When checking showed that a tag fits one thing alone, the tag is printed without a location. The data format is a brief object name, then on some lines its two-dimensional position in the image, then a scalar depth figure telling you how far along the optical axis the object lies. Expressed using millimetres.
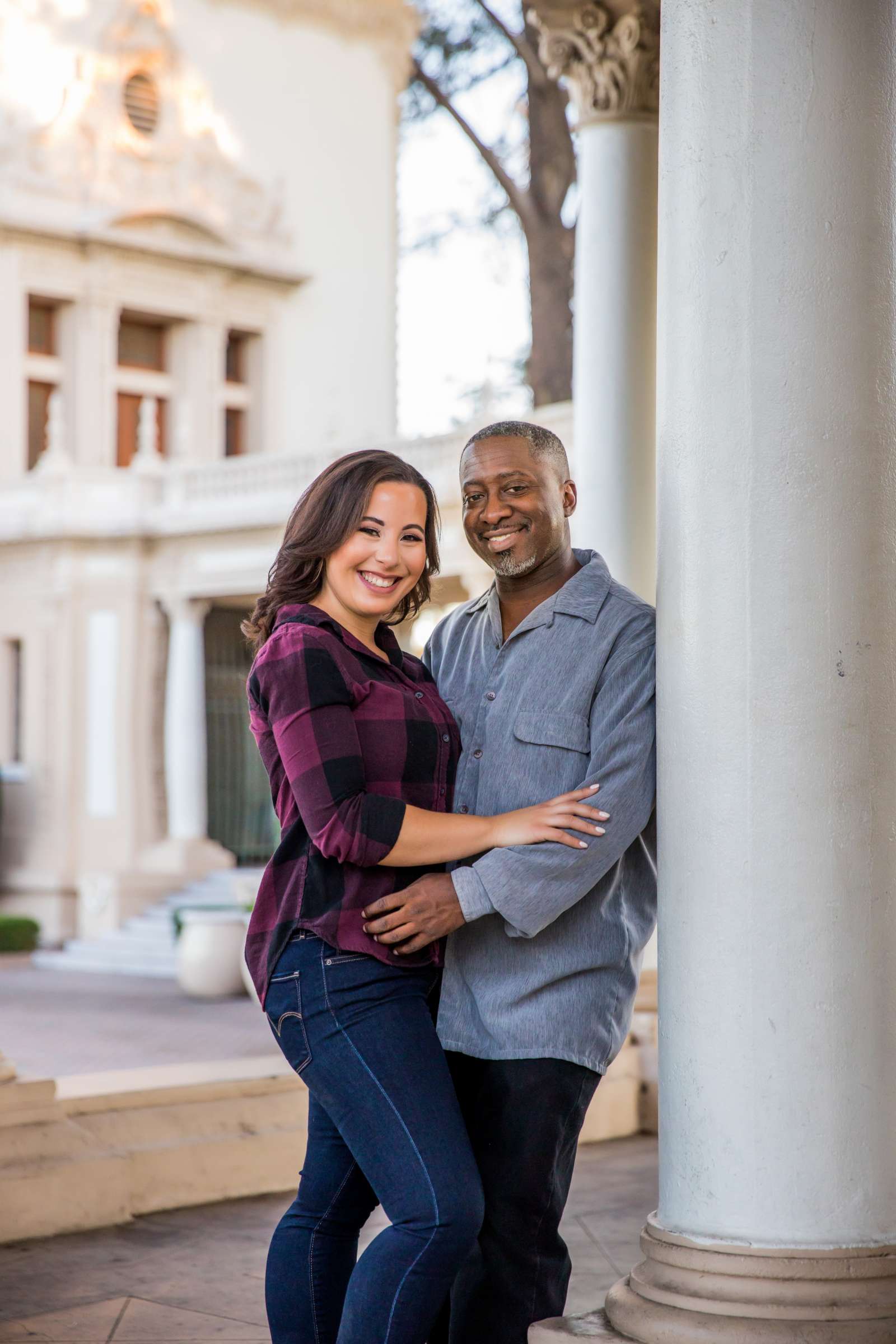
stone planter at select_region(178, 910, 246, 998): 13664
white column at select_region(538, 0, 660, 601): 5945
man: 2729
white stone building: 19062
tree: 13414
